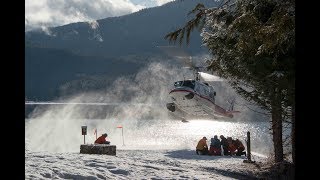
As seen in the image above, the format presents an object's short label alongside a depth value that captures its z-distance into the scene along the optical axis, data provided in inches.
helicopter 1398.9
